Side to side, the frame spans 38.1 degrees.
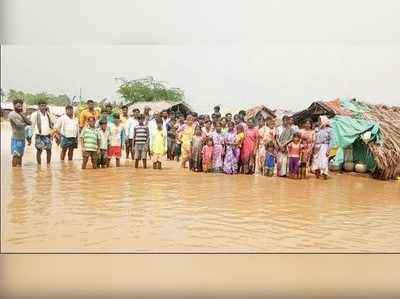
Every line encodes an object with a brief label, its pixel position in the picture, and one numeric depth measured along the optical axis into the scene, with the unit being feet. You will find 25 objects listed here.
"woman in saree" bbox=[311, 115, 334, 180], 35.09
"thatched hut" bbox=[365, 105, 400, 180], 36.55
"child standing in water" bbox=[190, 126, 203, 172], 33.96
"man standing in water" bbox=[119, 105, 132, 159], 31.99
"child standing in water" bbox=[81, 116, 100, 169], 31.07
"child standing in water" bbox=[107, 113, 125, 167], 32.79
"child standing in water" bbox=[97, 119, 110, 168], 32.32
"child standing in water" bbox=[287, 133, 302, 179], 34.58
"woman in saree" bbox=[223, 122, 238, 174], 34.53
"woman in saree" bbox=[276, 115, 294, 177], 34.55
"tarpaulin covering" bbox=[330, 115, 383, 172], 37.22
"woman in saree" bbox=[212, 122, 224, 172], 34.47
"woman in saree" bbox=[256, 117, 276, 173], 34.45
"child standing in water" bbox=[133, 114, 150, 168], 33.60
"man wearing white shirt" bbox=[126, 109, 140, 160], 32.71
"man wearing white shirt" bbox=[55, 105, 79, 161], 29.35
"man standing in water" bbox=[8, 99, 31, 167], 26.25
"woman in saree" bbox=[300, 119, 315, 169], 34.83
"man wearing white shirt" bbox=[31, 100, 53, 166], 27.94
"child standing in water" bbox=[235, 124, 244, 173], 34.63
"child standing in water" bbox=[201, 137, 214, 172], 33.96
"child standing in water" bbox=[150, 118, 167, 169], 34.50
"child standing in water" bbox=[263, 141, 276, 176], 34.35
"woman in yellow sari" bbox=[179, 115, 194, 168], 33.88
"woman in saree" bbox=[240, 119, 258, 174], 34.53
